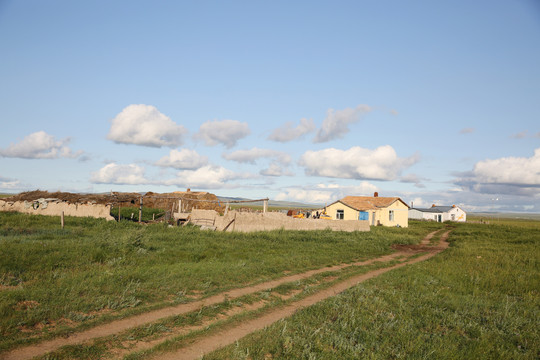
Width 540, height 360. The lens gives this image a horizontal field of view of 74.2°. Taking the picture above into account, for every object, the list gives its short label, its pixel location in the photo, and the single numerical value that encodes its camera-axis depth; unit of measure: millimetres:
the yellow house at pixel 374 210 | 46438
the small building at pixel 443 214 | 83600
